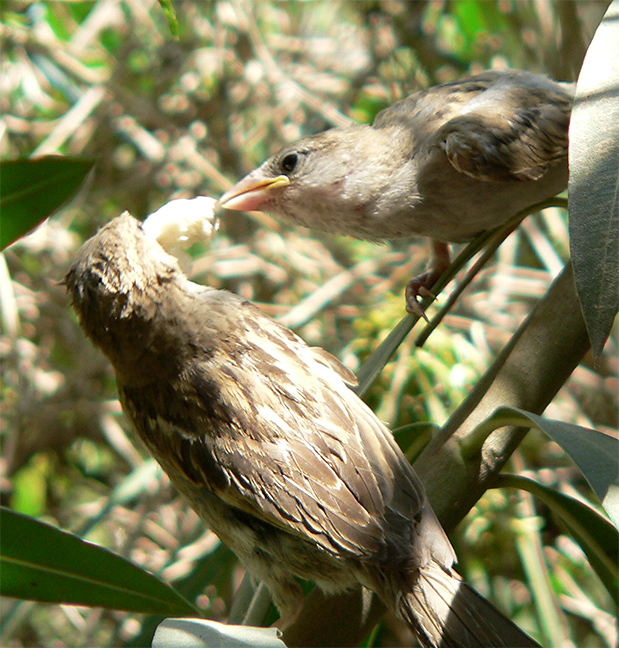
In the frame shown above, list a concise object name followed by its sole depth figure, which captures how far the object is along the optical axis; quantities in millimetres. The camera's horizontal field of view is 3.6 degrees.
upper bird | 2093
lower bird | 2066
